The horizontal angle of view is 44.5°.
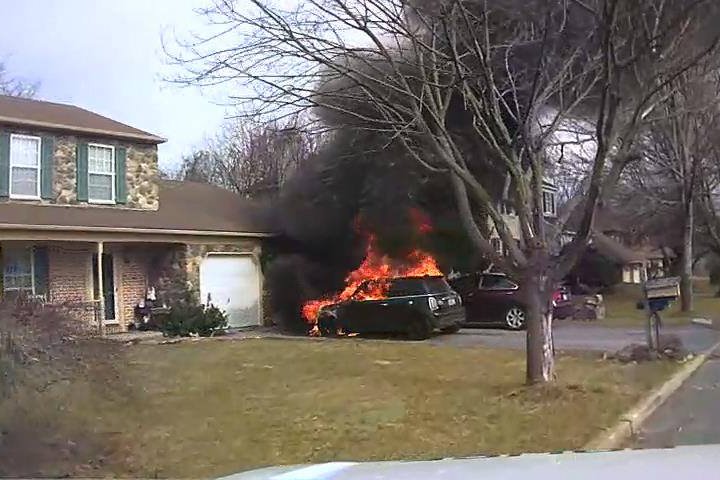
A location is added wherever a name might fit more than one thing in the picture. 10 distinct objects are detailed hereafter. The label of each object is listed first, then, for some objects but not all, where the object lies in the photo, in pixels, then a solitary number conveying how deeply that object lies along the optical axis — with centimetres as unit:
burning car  2102
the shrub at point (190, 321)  2200
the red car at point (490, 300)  2484
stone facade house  2128
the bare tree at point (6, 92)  4153
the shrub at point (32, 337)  771
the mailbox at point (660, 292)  1507
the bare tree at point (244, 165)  3808
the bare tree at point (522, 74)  1119
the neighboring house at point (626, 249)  4893
